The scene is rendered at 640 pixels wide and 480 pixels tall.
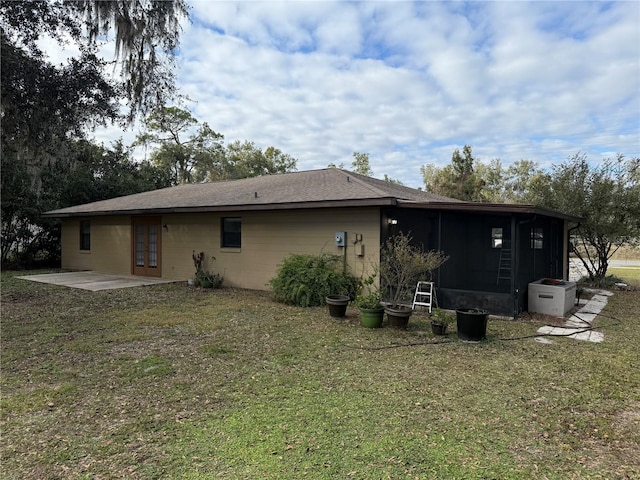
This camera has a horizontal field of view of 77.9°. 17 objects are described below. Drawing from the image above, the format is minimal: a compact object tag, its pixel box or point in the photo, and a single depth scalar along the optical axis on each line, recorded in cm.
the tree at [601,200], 1096
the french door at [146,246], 1205
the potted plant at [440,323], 550
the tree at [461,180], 2558
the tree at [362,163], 4041
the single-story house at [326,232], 747
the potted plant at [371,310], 597
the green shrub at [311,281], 782
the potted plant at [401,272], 590
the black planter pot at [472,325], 518
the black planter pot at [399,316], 580
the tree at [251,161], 3338
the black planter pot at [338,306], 660
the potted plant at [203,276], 1007
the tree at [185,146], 2953
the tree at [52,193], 1357
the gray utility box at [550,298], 702
